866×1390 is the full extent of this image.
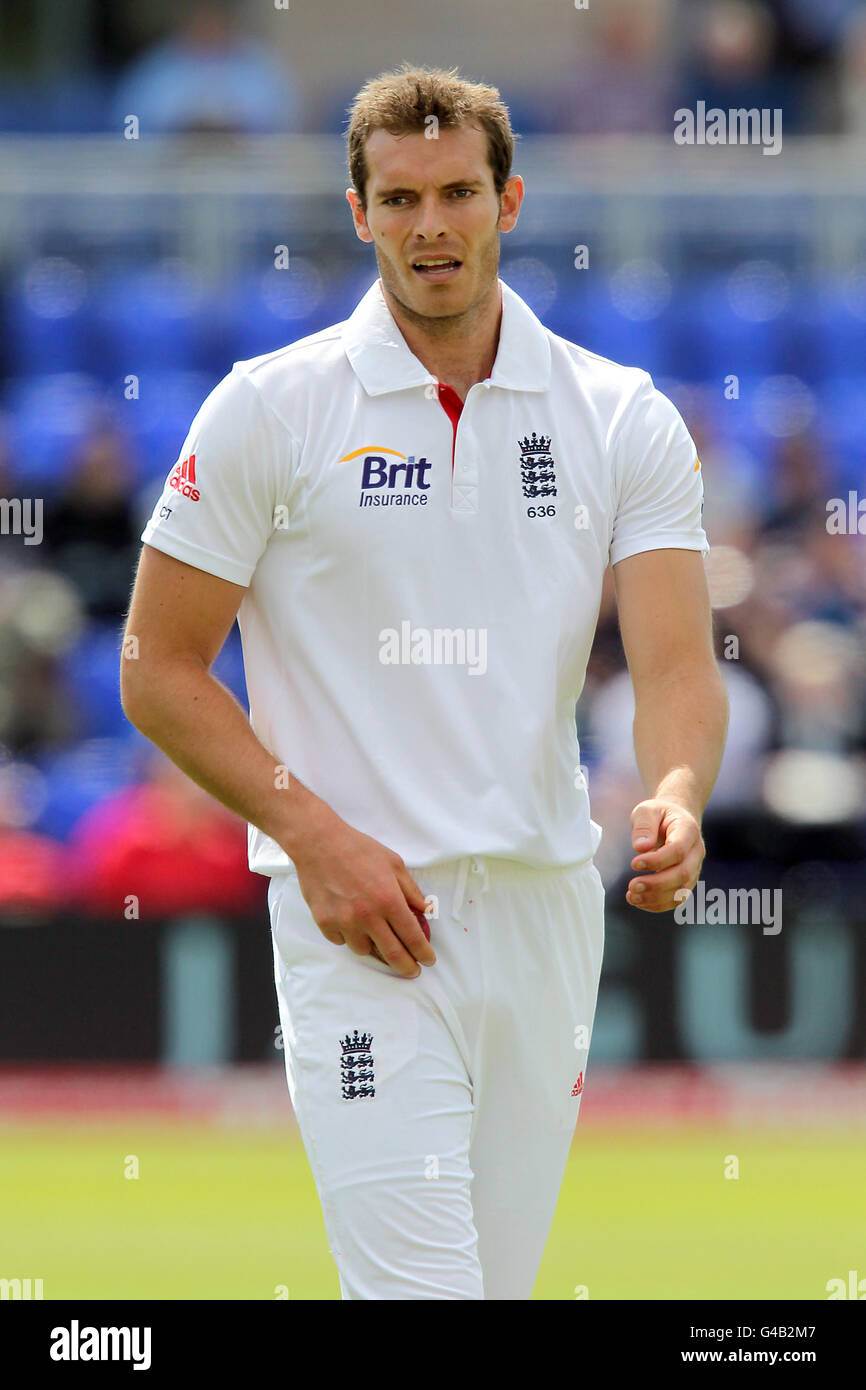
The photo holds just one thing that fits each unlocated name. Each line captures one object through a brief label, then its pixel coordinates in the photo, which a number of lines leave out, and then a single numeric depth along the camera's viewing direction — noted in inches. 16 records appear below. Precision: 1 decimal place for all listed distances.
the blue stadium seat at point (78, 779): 360.5
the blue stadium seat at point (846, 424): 419.5
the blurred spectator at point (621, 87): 484.4
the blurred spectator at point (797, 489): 384.2
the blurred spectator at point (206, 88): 465.7
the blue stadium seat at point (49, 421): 404.5
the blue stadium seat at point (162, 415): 405.4
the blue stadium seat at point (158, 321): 446.0
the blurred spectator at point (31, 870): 335.3
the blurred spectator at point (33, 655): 363.5
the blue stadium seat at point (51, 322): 447.5
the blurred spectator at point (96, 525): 377.7
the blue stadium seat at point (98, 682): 380.8
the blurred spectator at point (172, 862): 329.4
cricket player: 125.3
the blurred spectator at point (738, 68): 488.1
